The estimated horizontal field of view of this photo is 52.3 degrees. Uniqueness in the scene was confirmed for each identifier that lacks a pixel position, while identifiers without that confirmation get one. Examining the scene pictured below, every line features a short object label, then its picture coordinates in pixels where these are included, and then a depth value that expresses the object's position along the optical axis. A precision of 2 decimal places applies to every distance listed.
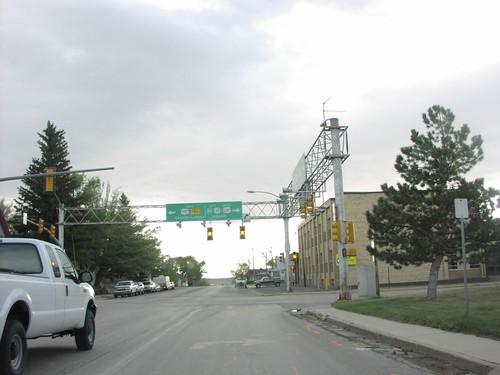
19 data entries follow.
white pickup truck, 7.04
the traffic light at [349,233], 25.02
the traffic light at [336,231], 24.78
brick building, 51.72
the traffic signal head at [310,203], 30.73
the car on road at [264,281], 84.50
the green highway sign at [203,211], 45.09
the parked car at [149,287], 70.75
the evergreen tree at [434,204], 19.80
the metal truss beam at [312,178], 28.03
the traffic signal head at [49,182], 23.66
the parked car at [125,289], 54.44
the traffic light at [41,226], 36.42
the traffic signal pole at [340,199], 25.55
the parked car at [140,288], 61.51
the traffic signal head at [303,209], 32.24
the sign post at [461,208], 12.54
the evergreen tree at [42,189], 56.16
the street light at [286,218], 45.22
